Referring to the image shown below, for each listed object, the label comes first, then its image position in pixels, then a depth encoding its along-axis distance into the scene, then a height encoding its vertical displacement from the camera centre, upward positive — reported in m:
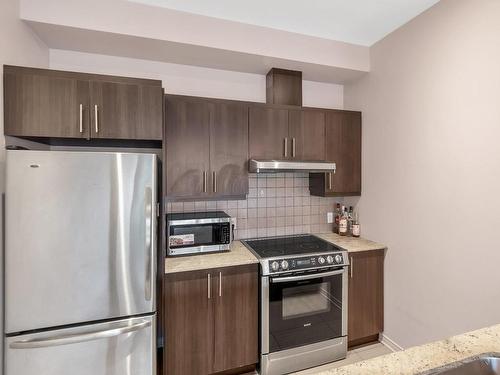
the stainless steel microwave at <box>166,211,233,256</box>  2.05 -0.42
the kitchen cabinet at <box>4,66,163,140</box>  1.57 +0.49
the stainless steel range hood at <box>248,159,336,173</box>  2.15 +0.14
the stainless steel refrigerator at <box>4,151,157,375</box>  1.40 -0.47
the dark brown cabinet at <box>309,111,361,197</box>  2.57 +0.28
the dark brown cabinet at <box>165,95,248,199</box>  2.09 +0.29
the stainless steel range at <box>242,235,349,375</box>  2.03 -1.02
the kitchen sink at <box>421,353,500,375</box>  0.80 -0.57
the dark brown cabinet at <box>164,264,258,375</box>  1.88 -1.04
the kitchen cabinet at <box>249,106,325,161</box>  2.33 +0.45
